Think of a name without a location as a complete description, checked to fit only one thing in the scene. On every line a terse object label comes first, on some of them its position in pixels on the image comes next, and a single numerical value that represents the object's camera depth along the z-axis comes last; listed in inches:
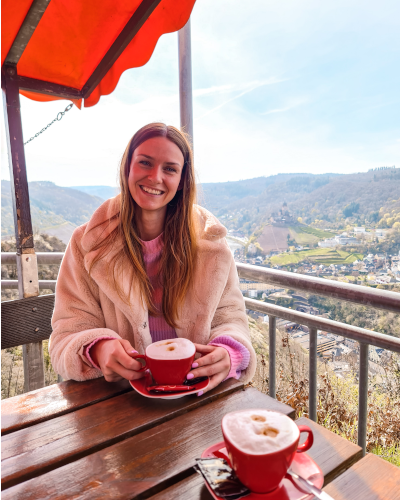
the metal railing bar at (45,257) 85.7
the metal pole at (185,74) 91.9
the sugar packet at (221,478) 20.1
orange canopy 49.0
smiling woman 45.9
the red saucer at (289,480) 20.3
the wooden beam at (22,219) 50.9
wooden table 22.6
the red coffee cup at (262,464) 18.3
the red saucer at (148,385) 32.1
